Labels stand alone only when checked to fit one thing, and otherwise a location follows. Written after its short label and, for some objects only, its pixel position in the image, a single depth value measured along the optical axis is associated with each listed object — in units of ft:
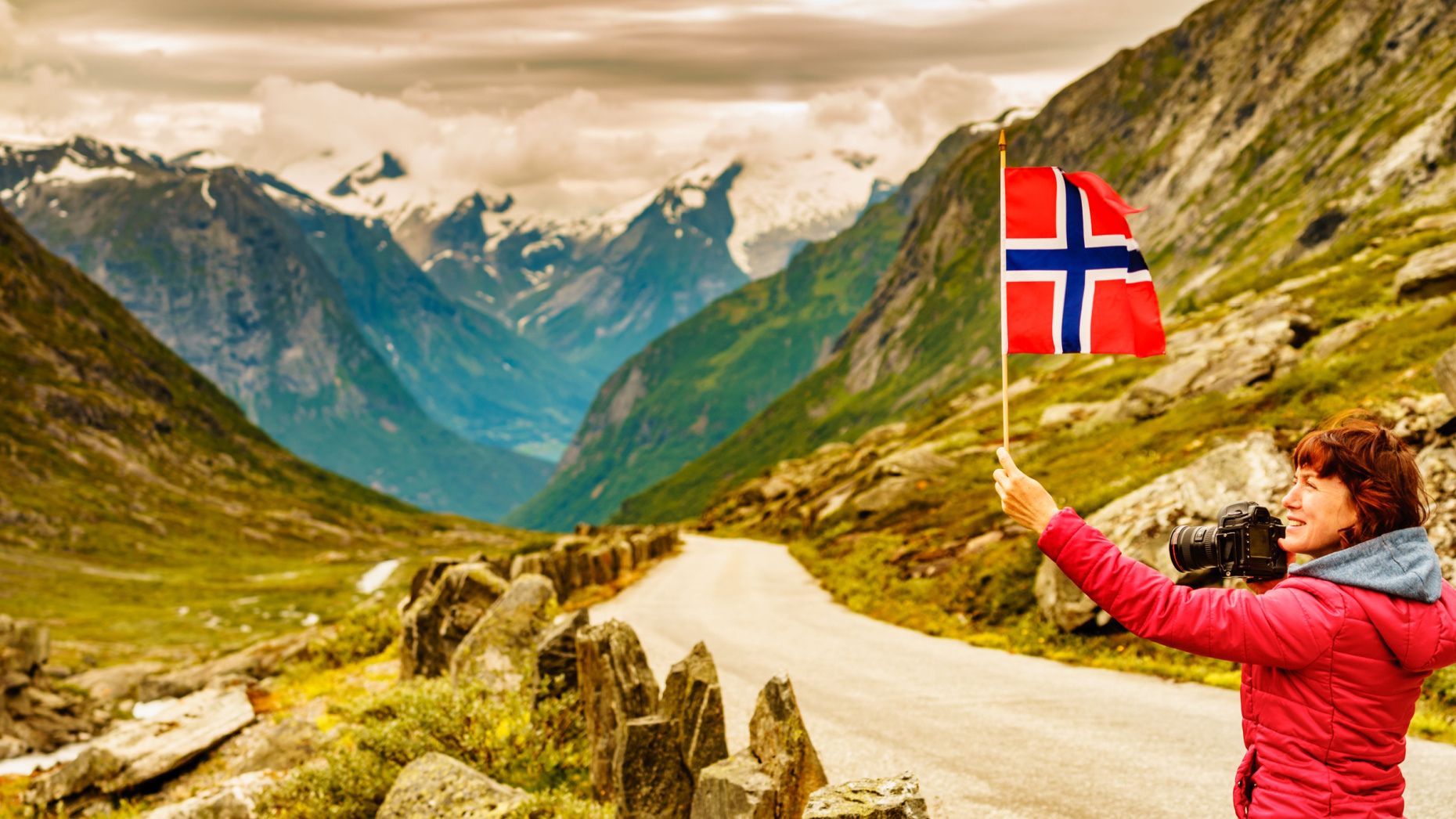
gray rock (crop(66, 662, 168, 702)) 185.83
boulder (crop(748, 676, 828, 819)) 29.60
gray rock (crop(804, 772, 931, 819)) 20.51
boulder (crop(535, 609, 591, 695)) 47.75
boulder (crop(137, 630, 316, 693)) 132.05
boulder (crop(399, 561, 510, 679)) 72.23
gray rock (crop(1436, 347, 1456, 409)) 58.44
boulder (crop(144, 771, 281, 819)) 43.50
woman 14.97
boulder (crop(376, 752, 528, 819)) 32.65
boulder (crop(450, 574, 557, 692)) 56.65
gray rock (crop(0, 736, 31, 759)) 110.93
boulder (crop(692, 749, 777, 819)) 28.53
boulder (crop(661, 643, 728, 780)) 36.17
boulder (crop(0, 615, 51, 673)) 135.33
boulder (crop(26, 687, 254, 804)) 57.88
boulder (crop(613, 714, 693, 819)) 34.78
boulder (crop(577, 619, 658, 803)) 39.99
